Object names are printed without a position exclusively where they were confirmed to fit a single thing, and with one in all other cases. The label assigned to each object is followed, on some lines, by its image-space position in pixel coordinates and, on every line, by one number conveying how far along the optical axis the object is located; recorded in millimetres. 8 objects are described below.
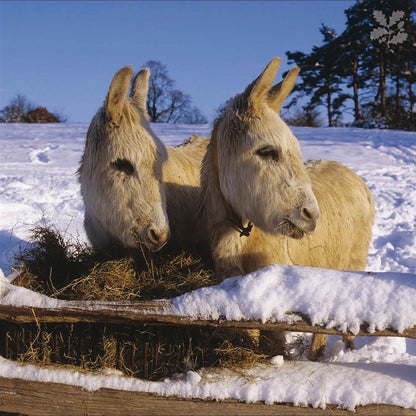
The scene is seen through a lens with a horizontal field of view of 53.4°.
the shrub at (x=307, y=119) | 28031
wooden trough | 1966
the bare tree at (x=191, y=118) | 38844
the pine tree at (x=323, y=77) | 26484
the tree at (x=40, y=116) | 30394
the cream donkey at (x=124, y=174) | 2721
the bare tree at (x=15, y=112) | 30844
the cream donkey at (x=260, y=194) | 2623
